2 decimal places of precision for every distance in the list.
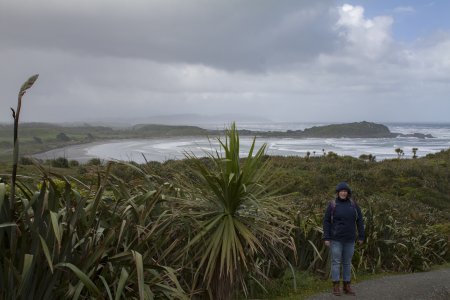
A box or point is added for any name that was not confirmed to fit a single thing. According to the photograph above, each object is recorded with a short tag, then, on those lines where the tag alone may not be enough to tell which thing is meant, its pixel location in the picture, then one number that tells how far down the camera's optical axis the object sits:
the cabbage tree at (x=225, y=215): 4.62
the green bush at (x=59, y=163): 25.65
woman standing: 6.10
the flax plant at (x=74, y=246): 3.04
